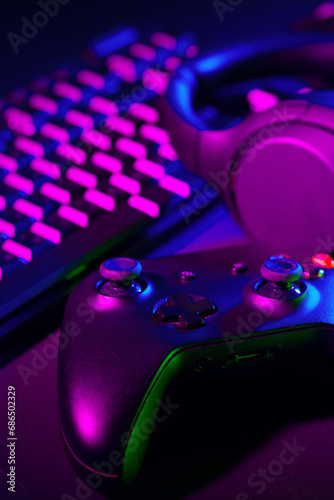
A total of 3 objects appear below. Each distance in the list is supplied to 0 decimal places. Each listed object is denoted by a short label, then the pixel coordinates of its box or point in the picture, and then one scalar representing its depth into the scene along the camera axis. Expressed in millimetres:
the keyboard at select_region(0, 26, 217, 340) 469
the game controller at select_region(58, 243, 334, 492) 380
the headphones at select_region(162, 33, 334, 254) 452
